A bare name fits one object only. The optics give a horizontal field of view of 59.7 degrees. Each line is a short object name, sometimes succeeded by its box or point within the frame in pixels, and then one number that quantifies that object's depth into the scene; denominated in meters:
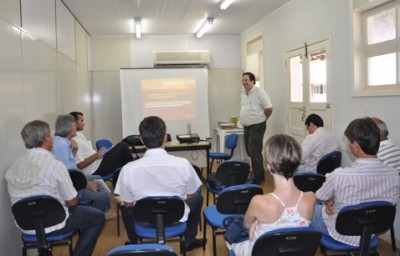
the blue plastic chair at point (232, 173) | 3.31
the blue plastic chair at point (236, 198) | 2.38
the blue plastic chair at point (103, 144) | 5.38
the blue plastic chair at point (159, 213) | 2.21
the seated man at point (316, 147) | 3.73
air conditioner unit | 7.59
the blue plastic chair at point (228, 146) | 5.64
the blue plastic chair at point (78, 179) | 3.02
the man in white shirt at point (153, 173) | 2.36
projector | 5.54
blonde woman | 1.68
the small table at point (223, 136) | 7.17
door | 4.49
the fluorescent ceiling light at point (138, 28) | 6.31
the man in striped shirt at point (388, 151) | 2.82
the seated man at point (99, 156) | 3.94
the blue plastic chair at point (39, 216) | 2.18
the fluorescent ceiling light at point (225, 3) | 4.96
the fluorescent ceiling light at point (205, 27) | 6.38
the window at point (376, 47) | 3.40
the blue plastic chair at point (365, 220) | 1.91
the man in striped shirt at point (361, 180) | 2.12
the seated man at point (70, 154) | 3.28
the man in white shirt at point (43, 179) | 2.33
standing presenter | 5.64
